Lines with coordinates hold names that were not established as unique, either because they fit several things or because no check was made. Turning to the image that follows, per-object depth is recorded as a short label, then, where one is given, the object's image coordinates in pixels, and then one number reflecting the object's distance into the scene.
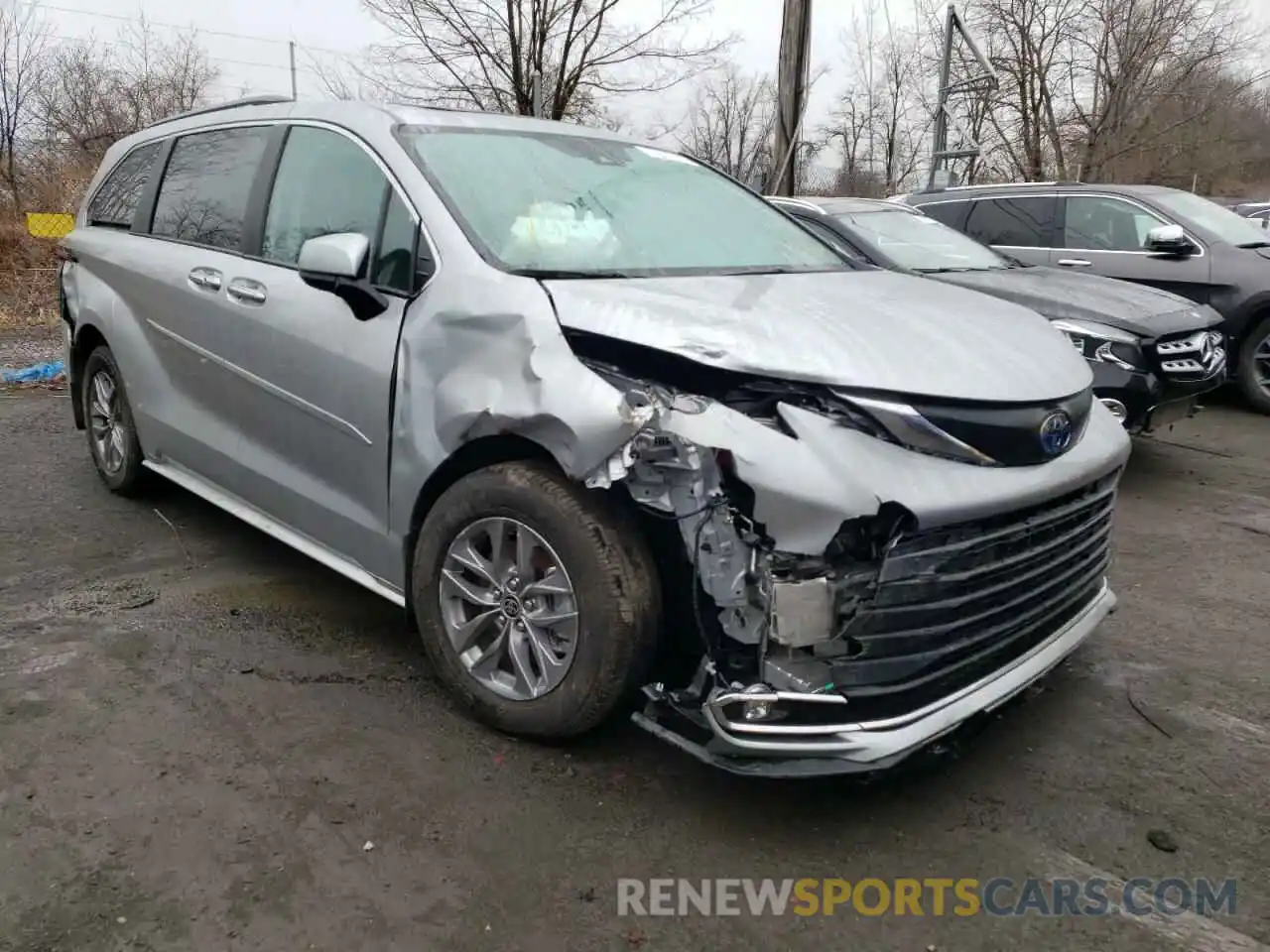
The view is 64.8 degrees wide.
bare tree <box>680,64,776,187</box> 32.00
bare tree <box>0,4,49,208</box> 16.86
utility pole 10.70
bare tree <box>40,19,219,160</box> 18.52
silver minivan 2.34
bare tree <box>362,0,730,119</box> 16.38
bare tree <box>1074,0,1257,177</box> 19.05
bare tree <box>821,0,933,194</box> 27.81
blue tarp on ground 8.30
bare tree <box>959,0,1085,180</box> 19.80
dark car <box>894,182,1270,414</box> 7.79
